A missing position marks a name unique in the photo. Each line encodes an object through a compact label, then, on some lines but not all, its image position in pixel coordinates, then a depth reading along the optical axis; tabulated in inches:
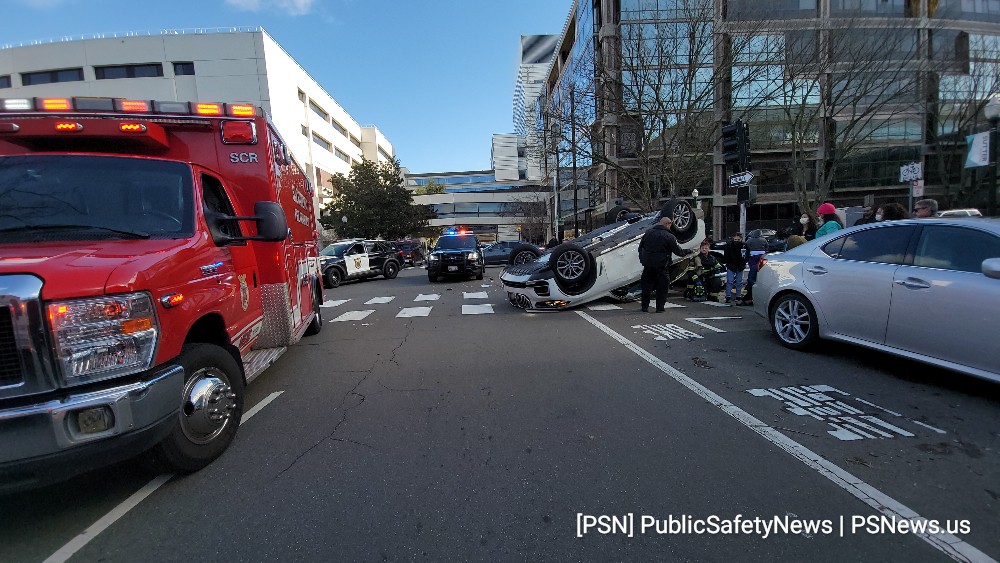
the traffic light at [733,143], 437.4
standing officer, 319.3
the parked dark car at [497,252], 1207.6
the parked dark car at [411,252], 1232.8
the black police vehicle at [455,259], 674.2
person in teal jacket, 306.3
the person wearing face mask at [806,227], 376.8
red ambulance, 84.8
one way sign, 421.6
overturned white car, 346.6
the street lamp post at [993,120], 410.3
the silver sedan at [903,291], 148.0
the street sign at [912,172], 516.4
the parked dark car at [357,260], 695.7
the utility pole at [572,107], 788.6
